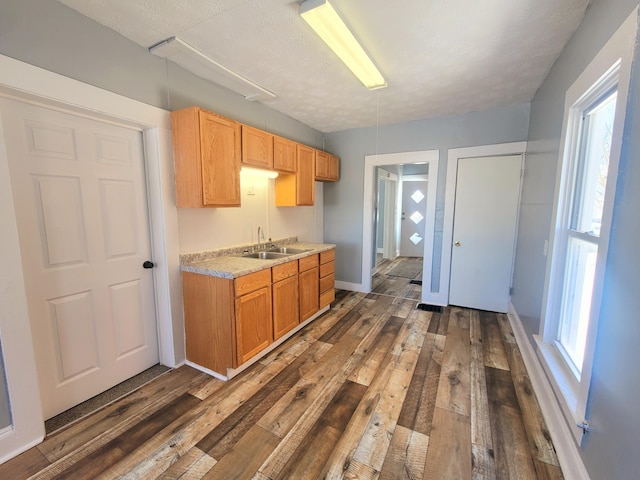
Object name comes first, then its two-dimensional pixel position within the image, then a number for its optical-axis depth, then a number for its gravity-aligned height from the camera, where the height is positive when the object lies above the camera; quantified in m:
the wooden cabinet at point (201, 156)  2.09 +0.42
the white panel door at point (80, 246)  1.60 -0.27
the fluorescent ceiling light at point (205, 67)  1.95 +1.19
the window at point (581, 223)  1.21 -0.08
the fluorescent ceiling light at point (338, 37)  1.54 +1.16
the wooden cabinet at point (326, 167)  3.78 +0.62
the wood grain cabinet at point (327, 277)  3.43 -0.91
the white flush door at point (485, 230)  3.33 -0.28
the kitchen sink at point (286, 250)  3.33 -0.53
